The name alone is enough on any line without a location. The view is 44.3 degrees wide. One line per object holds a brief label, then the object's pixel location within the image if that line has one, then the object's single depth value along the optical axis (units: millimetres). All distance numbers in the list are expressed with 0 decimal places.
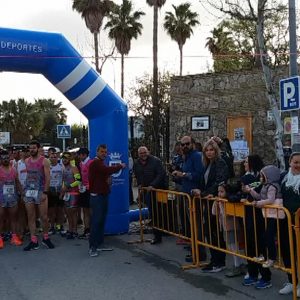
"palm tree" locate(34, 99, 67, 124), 51259
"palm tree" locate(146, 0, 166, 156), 16373
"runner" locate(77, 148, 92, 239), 7151
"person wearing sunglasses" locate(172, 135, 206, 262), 5483
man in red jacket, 5921
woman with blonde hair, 4951
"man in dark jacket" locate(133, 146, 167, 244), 6510
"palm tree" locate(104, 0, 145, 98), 25561
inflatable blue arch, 6196
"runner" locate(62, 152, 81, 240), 7180
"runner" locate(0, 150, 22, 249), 6785
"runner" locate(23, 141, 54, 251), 6487
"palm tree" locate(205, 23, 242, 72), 20767
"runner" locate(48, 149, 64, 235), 7403
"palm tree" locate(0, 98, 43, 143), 41259
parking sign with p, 6230
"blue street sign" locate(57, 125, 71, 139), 13856
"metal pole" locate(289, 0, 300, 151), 6928
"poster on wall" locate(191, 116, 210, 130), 12689
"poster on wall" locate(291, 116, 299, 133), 6484
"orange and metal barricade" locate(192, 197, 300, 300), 4027
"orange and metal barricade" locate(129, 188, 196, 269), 5555
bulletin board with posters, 11876
